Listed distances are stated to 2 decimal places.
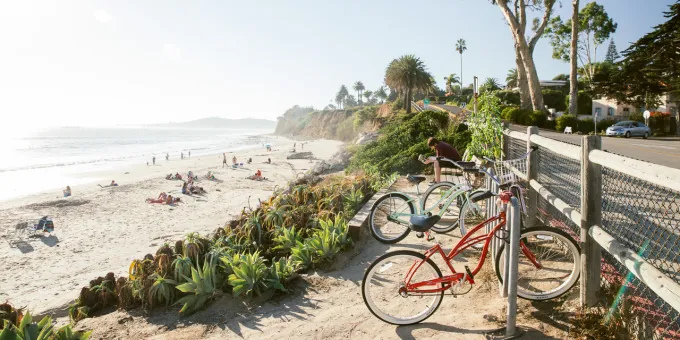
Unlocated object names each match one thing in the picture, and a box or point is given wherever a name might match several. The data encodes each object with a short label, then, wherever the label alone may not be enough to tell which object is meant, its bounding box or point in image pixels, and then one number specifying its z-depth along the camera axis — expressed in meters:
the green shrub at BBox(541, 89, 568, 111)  50.41
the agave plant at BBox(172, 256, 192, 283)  5.41
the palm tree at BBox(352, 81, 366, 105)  177.88
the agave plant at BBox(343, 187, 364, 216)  8.27
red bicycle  3.74
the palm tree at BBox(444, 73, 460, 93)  93.44
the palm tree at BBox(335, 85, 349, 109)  196.12
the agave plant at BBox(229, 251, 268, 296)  5.09
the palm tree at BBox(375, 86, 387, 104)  162.25
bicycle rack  3.31
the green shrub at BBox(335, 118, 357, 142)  75.00
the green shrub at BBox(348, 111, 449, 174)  14.21
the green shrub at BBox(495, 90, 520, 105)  51.90
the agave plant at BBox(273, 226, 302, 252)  6.41
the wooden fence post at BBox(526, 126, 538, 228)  4.91
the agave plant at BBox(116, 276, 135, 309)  5.43
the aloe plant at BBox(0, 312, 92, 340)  3.75
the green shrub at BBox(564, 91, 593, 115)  45.86
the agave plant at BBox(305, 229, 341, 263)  5.95
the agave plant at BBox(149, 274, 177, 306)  5.21
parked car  28.80
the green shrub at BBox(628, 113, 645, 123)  36.13
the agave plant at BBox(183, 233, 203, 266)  5.82
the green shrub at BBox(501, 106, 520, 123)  32.03
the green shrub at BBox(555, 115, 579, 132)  30.67
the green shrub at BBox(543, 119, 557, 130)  31.09
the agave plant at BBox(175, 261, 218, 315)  5.00
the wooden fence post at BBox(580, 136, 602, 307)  3.22
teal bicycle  5.45
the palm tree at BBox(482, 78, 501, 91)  73.56
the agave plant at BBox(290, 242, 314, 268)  5.89
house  41.25
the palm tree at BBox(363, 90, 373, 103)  180.00
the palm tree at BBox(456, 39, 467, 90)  107.12
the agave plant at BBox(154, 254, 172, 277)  5.55
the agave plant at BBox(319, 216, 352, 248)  6.30
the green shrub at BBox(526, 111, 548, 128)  30.31
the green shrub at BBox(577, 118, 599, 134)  31.05
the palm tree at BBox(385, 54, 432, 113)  49.38
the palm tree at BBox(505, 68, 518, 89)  78.50
